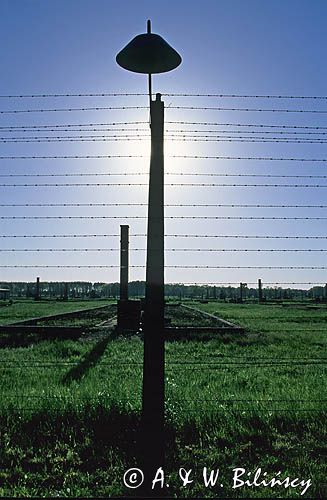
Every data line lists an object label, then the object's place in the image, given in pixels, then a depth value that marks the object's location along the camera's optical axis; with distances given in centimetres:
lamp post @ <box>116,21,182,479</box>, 407
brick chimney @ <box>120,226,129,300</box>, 926
